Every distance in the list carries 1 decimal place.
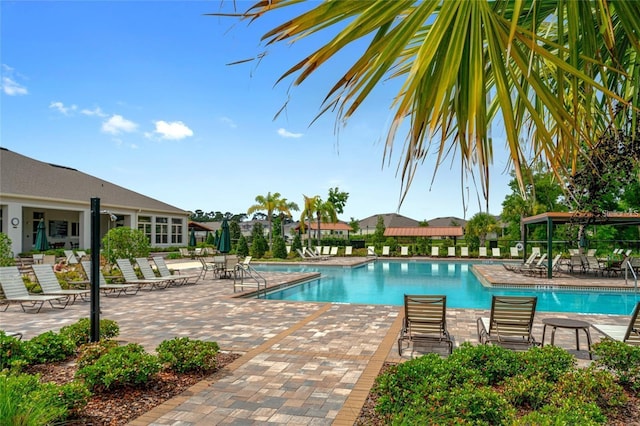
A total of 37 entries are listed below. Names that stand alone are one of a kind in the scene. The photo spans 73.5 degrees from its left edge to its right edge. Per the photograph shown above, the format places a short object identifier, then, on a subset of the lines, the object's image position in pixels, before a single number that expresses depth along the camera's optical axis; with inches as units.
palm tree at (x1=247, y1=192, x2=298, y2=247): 1434.5
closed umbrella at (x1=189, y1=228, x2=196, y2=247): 1284.2
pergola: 570.3
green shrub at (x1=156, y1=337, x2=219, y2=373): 202.5
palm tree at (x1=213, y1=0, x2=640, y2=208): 56.1
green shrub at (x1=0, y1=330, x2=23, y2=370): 199.2
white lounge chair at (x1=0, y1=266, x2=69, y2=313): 386.6
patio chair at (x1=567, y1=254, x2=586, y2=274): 704.5
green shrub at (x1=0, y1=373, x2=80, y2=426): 123.8
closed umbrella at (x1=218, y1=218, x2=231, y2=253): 700.7
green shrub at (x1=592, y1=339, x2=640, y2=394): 178.4
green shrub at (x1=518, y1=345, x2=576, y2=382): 181.5
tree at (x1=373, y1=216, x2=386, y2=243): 1390.3
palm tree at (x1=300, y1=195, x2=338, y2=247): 1423.5
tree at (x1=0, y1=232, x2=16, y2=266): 516.0
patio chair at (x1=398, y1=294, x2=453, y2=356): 252.1
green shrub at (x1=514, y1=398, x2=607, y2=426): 125.2
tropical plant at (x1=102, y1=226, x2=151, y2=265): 612.1
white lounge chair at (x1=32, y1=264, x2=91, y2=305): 419.8
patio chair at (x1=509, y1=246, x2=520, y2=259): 1102.4
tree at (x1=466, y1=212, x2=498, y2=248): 1310.5
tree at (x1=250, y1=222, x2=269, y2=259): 1119.4
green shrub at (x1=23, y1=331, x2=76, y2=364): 212.7
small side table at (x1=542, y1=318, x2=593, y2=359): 236.4
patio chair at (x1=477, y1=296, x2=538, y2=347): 240.5
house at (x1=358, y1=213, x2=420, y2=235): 2418.8
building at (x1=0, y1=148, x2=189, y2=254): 901.2
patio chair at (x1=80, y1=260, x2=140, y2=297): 486.6
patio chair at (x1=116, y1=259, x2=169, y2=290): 523.2
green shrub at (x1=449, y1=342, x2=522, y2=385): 187.9
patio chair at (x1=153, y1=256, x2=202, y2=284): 591.5
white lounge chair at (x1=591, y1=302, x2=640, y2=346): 210.1
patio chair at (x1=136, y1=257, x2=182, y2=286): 553.5
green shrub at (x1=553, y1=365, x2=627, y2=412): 157.2
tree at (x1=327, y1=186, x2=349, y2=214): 1761.8
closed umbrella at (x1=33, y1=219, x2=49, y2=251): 840.9
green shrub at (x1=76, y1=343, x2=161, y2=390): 176.7
